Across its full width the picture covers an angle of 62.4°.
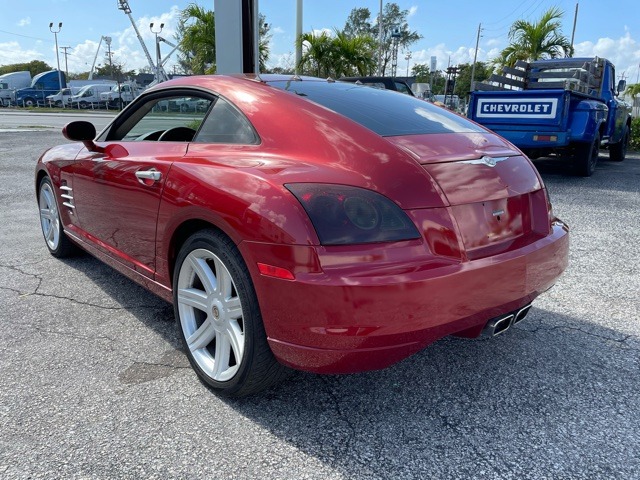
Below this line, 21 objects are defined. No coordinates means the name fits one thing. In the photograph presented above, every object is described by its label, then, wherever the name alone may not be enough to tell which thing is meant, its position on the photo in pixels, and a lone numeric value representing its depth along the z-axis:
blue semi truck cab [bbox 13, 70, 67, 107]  50.53
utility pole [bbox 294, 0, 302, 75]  21.47
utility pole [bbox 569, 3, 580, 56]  49.72
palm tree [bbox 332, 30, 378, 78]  16.77
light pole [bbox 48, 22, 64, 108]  55.22
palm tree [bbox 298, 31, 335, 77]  16.77
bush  15.58
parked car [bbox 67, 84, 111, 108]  44.94
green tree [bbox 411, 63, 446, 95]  80.44
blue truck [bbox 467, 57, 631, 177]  8.43
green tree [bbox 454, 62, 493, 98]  72.00
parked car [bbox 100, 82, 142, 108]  42.81
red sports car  1.92
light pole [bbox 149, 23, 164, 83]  31.60
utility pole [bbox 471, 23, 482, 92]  10.03
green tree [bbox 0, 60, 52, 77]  95.62
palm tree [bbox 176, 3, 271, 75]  14.91
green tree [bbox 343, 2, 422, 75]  60.59
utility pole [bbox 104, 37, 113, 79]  65.25
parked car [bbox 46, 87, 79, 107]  47.19
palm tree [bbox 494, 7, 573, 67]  16.58
